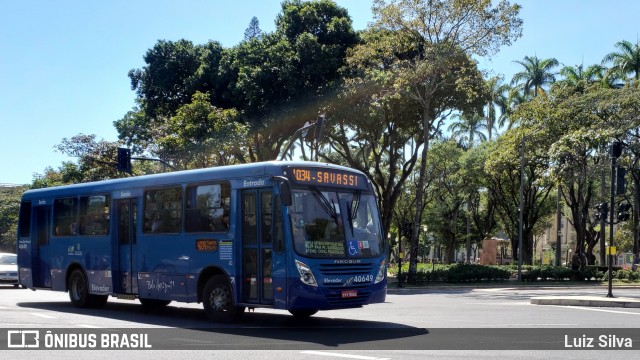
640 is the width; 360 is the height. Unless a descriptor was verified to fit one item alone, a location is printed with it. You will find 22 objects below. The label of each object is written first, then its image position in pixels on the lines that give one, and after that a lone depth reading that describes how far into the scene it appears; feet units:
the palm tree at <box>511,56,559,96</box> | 199.48
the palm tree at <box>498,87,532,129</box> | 199.41
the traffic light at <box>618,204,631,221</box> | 89.15
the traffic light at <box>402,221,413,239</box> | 113.50
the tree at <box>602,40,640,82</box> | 167.53
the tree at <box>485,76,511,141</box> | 212.99
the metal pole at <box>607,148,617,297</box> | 80.23
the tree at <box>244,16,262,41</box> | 185.38
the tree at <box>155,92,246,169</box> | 129.70
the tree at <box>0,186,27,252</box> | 287.28
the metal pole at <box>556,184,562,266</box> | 176.43
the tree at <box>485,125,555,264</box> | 143.02
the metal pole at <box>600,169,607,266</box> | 136.15
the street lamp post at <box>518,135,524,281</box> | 131.27
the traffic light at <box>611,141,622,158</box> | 79.46
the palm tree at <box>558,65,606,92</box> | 172.14
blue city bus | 45.16
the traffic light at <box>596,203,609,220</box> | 85.05
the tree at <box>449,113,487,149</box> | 239.09
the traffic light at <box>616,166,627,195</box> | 79.41
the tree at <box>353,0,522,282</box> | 114.93
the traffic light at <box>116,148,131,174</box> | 113.29
